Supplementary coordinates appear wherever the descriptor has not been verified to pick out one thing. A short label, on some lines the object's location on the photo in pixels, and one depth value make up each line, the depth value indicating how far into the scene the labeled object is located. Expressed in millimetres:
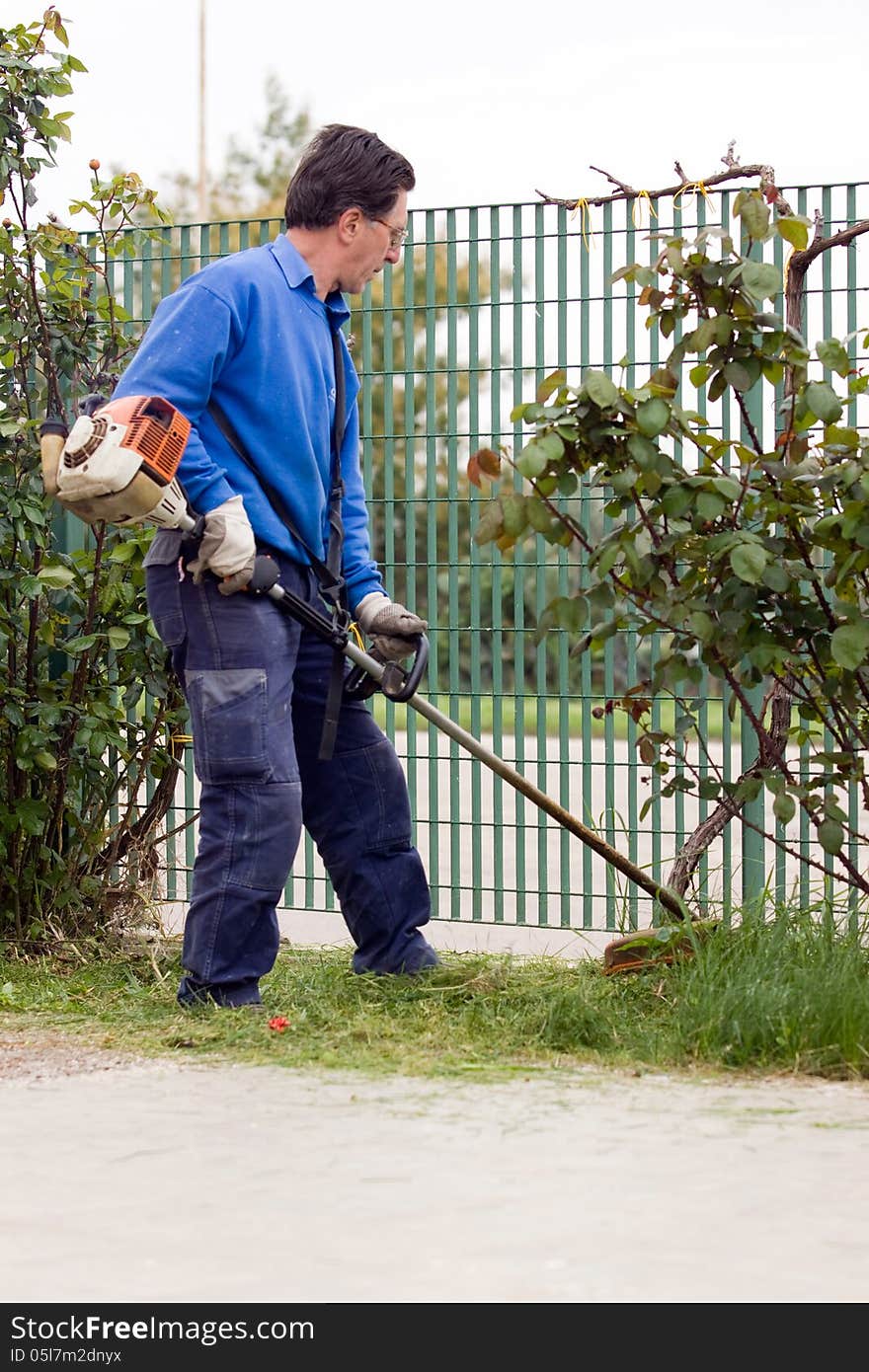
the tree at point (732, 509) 8078
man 8828
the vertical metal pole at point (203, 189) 65000
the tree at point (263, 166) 65500
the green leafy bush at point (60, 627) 10797
